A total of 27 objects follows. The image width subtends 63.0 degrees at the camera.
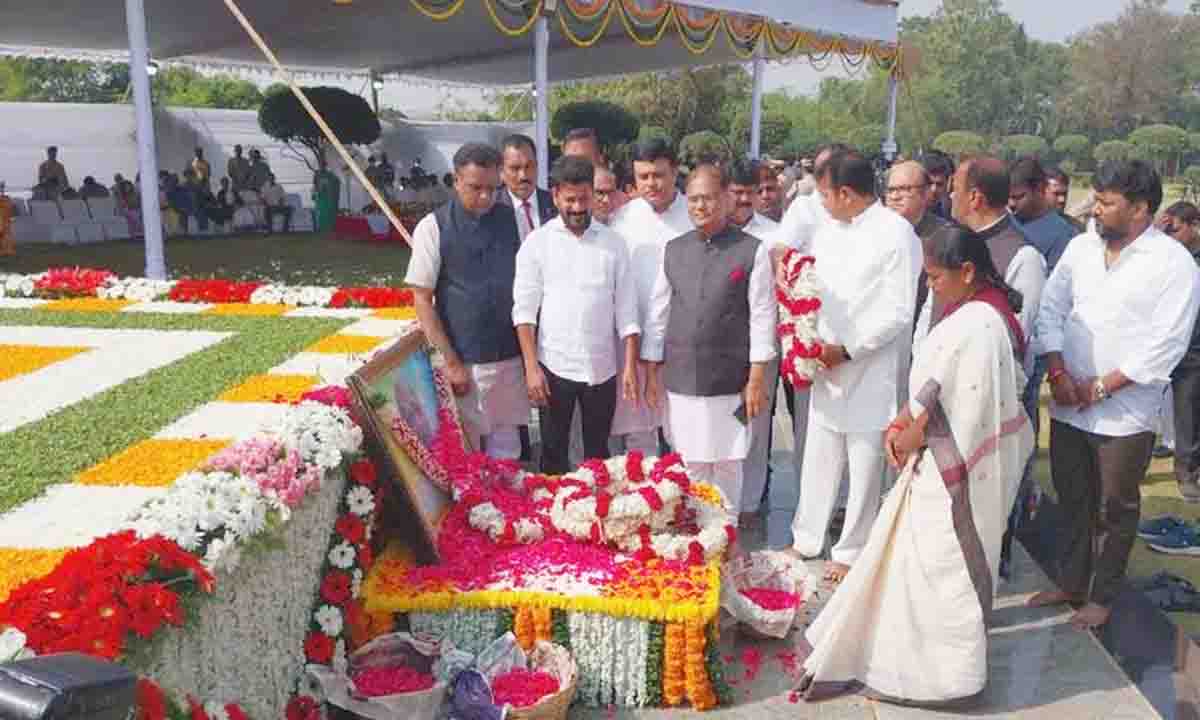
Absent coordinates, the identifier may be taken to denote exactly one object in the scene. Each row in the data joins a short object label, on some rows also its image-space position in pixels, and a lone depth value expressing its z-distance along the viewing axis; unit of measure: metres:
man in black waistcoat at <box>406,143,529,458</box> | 4.31
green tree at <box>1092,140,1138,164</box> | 36.10
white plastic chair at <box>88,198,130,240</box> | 16.25
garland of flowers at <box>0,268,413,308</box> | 5.20
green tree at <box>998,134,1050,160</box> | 41.64
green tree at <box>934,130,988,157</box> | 40.63
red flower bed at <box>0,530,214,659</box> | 1.80
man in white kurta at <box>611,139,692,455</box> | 4.68
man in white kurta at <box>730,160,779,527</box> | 4.92
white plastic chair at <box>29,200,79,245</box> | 15.59
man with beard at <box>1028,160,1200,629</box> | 3.67
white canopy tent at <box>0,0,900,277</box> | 11.28
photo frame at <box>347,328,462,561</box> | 3.35
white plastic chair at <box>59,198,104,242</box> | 15.82
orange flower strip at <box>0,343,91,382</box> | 3.67
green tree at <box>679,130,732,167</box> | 27.95
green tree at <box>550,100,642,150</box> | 21.59
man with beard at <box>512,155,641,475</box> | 4.32
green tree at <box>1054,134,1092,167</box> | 42.88
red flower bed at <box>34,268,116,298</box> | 5.37
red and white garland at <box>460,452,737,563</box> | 3.50
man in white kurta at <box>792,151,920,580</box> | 4.01
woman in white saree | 3.15
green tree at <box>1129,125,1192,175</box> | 36.47
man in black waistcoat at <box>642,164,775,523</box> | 4.18
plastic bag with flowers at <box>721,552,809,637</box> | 3.66
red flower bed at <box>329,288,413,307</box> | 5.18
